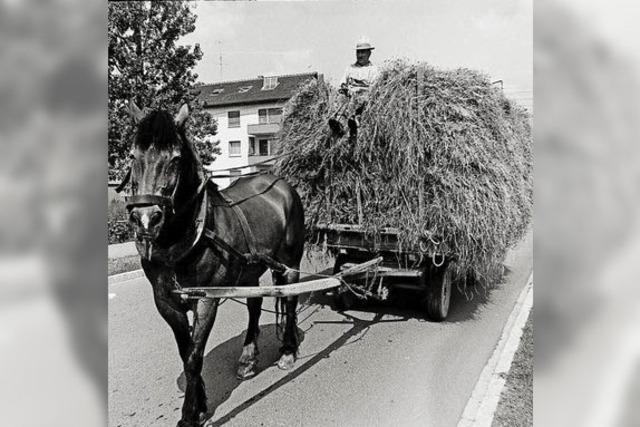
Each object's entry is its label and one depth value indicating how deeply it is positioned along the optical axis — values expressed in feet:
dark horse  6.63
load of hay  11.81
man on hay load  12.99
